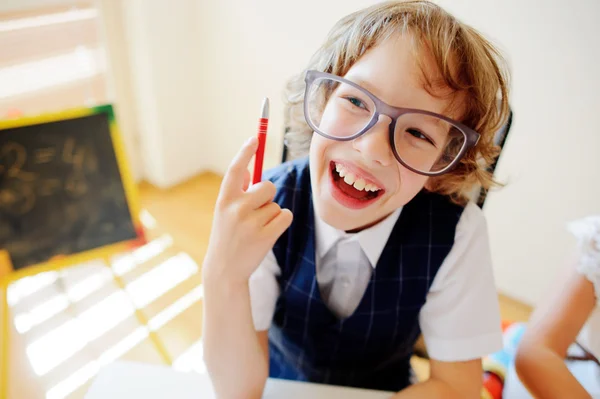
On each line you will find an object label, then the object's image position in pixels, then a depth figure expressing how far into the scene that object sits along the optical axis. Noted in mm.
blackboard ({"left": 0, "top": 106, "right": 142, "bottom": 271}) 909
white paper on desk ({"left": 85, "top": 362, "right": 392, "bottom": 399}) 744
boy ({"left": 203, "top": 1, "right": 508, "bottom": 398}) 648
